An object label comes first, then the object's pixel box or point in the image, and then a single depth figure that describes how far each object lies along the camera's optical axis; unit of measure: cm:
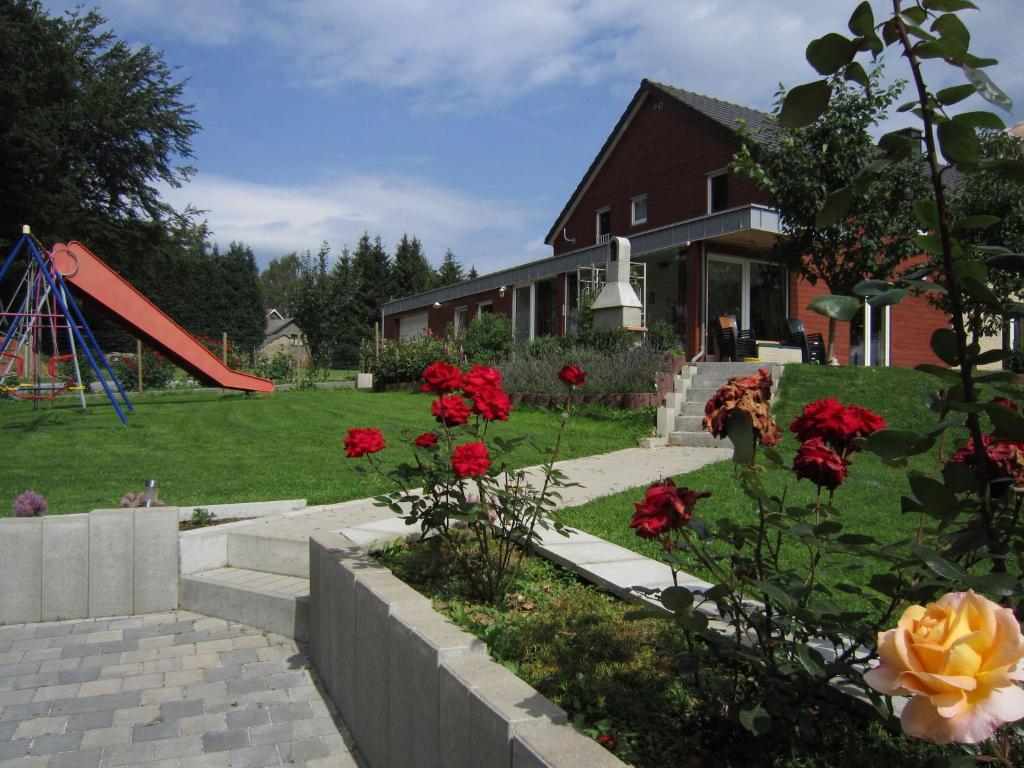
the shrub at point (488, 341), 1677
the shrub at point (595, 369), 1164
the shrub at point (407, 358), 1802
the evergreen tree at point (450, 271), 5466
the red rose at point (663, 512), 182
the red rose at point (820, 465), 189
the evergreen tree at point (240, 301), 5572
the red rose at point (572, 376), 313
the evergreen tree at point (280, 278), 7931
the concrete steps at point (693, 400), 959
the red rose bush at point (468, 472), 310
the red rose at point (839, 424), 193
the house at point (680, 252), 1592
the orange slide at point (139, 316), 1327
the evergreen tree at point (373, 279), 4627
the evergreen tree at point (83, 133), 2438
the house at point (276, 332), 5888
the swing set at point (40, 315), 1209
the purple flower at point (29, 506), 488
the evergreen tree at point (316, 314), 2820
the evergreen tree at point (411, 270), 5188
